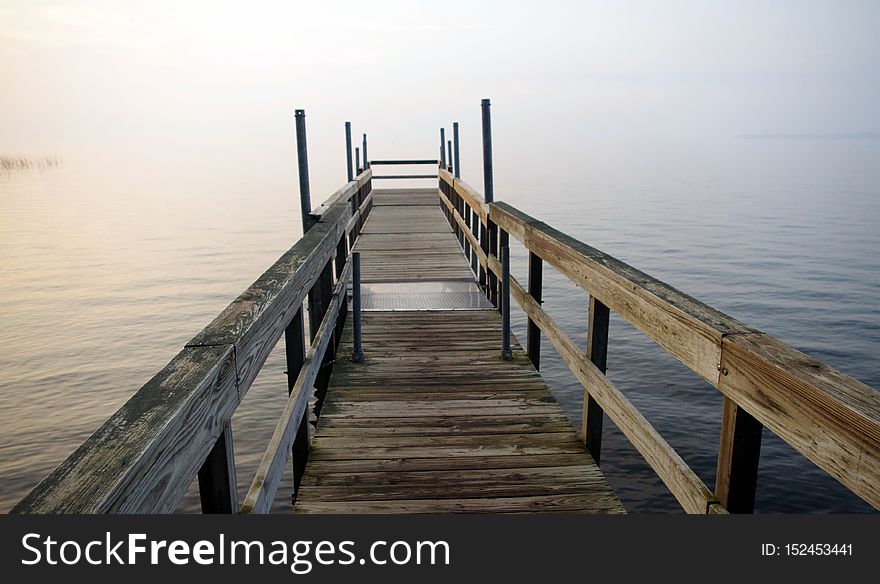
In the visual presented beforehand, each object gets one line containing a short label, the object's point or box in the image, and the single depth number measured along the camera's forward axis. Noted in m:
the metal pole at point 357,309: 5.18
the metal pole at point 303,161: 6.74
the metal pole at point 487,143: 7.43
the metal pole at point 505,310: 5.16
